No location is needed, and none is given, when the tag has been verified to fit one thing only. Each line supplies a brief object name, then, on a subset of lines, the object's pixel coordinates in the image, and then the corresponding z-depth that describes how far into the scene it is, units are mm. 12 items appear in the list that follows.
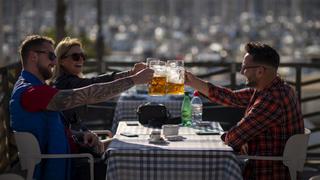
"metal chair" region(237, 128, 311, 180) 6381
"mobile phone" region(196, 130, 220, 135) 6962
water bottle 7887
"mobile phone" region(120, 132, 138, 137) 6746
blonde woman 7666
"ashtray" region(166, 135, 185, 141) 6552
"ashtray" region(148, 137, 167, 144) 6355
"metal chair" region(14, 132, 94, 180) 6364
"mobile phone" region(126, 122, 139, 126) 7598
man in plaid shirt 6409
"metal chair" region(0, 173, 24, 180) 5312
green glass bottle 7609
